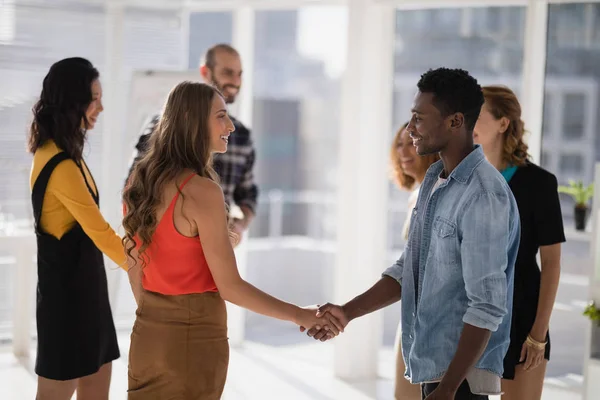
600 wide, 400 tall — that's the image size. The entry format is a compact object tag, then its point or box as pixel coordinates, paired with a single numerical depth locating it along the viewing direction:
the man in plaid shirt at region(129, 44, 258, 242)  4.35
